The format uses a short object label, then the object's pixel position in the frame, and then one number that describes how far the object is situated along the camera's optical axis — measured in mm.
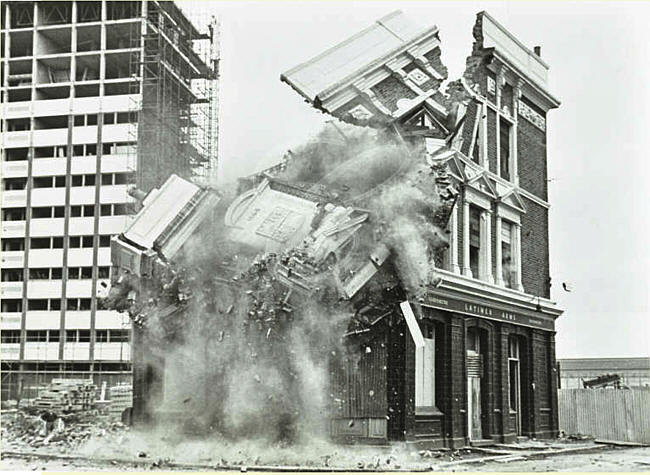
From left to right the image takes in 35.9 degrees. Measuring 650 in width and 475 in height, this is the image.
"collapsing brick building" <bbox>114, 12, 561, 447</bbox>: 15570
